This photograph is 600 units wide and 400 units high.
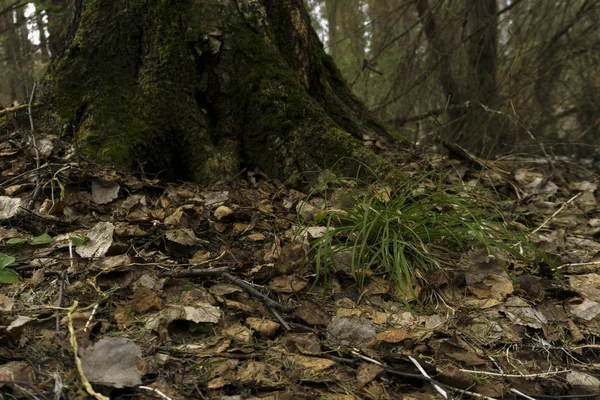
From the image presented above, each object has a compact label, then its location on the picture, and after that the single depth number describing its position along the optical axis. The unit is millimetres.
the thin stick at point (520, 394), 551
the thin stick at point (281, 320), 619
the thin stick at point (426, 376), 543
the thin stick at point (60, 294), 545
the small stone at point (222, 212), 857
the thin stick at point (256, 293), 646
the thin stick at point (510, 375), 571
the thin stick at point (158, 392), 489
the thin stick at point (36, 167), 797
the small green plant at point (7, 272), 624
